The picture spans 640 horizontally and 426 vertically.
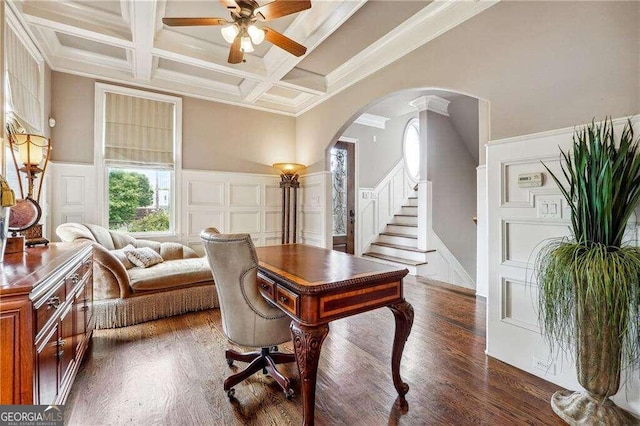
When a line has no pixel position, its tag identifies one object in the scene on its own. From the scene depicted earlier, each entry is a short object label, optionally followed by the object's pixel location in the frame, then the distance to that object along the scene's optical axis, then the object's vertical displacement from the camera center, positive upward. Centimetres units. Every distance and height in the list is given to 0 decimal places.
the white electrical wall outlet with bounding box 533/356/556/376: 192 -104
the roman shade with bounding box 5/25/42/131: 236 +125
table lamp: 182 +10
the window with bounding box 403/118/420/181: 659 +161
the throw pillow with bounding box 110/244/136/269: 320 -48
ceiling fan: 198 +147
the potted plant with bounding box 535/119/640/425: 139 -33
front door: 571 +41
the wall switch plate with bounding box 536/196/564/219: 189 +6
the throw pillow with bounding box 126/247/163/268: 327 -50
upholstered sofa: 273 -74
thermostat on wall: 198 +26
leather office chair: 162 -53
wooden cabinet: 107 -49
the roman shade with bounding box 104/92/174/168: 389 +121
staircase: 490 -55
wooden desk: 138 -44
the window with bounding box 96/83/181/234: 387 +83
